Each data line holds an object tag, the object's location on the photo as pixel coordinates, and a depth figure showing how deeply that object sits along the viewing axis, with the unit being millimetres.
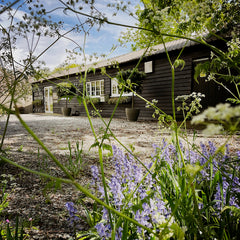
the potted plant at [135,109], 9250
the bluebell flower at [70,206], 1105
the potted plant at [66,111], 14545
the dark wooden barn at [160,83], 8133
